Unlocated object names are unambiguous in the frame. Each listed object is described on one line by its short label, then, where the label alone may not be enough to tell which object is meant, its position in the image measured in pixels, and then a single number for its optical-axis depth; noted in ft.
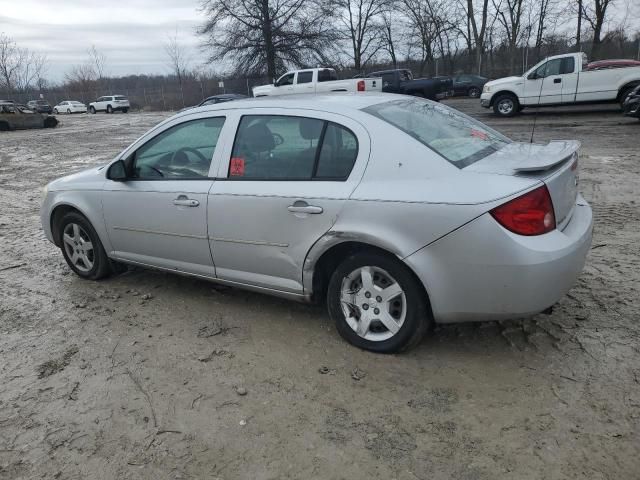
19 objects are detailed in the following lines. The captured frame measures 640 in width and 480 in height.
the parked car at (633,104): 45.34
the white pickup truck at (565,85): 52.60
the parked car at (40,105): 156.65
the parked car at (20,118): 93.09
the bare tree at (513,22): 127.95
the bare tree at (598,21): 106.22
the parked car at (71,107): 164.10
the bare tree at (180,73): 196.97
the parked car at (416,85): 84.58
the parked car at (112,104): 157.17
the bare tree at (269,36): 126.52
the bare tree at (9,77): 186.70
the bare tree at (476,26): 125.18
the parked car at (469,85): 102.12
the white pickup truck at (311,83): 74.43
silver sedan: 9.46
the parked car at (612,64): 53.11
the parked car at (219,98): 79.66
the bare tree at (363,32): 147.51
